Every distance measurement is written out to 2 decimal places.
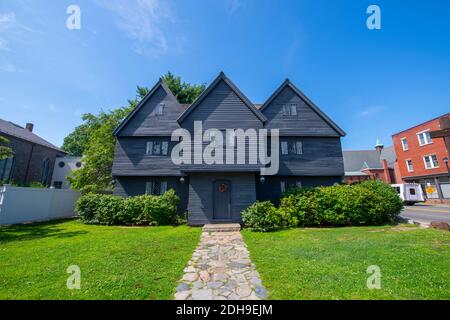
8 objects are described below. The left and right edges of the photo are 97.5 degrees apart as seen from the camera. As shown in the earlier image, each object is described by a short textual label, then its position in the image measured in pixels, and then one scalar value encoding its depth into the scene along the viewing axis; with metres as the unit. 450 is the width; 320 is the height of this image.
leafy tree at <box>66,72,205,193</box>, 20.45
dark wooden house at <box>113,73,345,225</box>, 12.38
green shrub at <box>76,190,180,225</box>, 12.23
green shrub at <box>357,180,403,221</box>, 11.38
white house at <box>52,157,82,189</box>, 27.84
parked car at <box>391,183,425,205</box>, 22.27
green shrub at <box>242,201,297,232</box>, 10.35
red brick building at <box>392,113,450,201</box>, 25.19
